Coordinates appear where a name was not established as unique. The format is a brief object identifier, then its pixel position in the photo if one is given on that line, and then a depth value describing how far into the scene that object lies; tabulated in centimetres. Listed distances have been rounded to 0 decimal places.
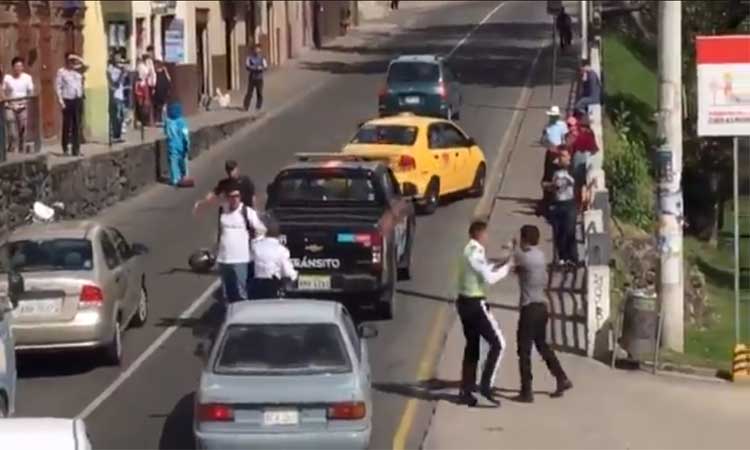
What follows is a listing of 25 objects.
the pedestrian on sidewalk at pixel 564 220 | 2438
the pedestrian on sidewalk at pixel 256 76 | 4762
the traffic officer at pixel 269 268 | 1942
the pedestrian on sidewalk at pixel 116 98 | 3700
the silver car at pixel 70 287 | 1916
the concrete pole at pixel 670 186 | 2180
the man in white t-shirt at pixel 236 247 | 1997
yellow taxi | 2938
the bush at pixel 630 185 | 3300
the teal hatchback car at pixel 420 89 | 4116
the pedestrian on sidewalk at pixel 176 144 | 3516
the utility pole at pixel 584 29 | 5107
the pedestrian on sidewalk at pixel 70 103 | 3306
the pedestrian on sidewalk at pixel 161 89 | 4050
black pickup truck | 2147
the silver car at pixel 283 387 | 1492
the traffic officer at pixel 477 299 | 1772
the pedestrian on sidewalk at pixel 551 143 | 2605
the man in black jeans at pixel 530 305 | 1786
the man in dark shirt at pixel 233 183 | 2155
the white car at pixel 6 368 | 1584
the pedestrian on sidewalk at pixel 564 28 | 5856
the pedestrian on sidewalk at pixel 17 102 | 3086
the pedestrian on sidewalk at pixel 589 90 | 3628
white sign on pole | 2045
